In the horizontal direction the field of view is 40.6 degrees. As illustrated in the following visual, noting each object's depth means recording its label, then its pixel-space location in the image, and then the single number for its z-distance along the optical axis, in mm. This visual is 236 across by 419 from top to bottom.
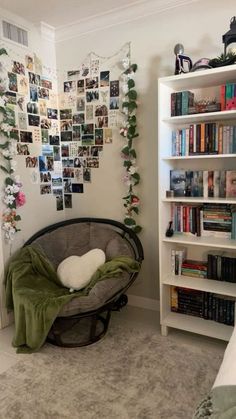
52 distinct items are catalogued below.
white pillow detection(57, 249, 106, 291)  2414
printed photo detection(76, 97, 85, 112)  2988
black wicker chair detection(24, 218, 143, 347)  2158
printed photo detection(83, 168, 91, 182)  3043
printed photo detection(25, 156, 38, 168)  2785
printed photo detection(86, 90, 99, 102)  2898
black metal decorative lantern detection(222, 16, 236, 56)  2037
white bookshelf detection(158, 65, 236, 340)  2164
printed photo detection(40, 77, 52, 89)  2928
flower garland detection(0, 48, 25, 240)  2521
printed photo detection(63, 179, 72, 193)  3188
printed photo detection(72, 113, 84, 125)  3014
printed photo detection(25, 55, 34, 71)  2746
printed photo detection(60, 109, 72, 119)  3084
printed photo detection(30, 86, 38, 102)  2809
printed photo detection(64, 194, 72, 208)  3218
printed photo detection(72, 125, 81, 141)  3045
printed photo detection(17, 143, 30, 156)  2703
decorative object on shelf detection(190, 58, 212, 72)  2102
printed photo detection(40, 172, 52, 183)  2957
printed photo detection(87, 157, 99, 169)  2982
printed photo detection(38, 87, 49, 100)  2900
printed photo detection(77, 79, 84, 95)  2969
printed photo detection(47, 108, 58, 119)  3020
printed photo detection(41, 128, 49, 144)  2953
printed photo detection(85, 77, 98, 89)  2885
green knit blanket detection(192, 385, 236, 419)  846
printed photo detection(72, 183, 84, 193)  3121
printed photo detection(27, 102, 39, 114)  2789
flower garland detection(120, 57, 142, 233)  2672
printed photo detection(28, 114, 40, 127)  2801
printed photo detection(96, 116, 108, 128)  2879
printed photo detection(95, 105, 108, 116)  2869
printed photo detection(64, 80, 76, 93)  3018
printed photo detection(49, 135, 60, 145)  3054
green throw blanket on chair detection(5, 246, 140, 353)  2105
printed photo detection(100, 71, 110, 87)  2812
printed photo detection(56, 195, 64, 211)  3172
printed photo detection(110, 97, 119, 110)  2798
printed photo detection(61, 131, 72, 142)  3107
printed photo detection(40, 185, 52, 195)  2971
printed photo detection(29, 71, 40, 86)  2791
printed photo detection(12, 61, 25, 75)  2631
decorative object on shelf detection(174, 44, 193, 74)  2199
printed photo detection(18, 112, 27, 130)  2697
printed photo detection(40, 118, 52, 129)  2939
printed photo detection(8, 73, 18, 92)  2601
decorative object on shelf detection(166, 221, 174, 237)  2393
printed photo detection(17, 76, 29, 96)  2684
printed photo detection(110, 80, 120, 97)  2779
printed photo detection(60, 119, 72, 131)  3097
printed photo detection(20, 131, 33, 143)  2729
